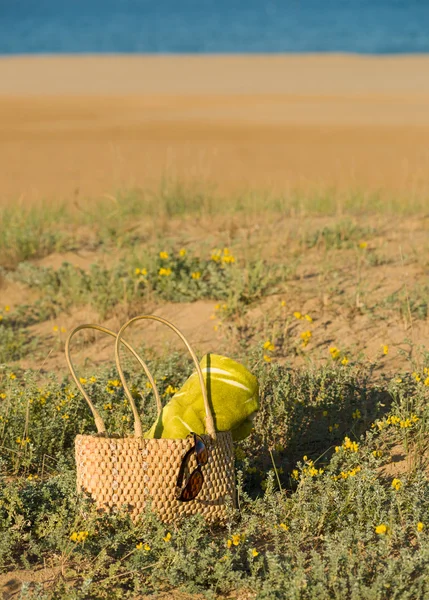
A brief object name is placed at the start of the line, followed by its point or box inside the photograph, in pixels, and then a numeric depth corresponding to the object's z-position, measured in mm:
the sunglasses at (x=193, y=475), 5863
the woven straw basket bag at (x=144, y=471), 5918
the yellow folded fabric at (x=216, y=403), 6309
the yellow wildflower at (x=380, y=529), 5434
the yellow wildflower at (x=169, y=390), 7709
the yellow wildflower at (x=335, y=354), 8172
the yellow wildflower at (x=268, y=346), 8203
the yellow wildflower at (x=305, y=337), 8930
